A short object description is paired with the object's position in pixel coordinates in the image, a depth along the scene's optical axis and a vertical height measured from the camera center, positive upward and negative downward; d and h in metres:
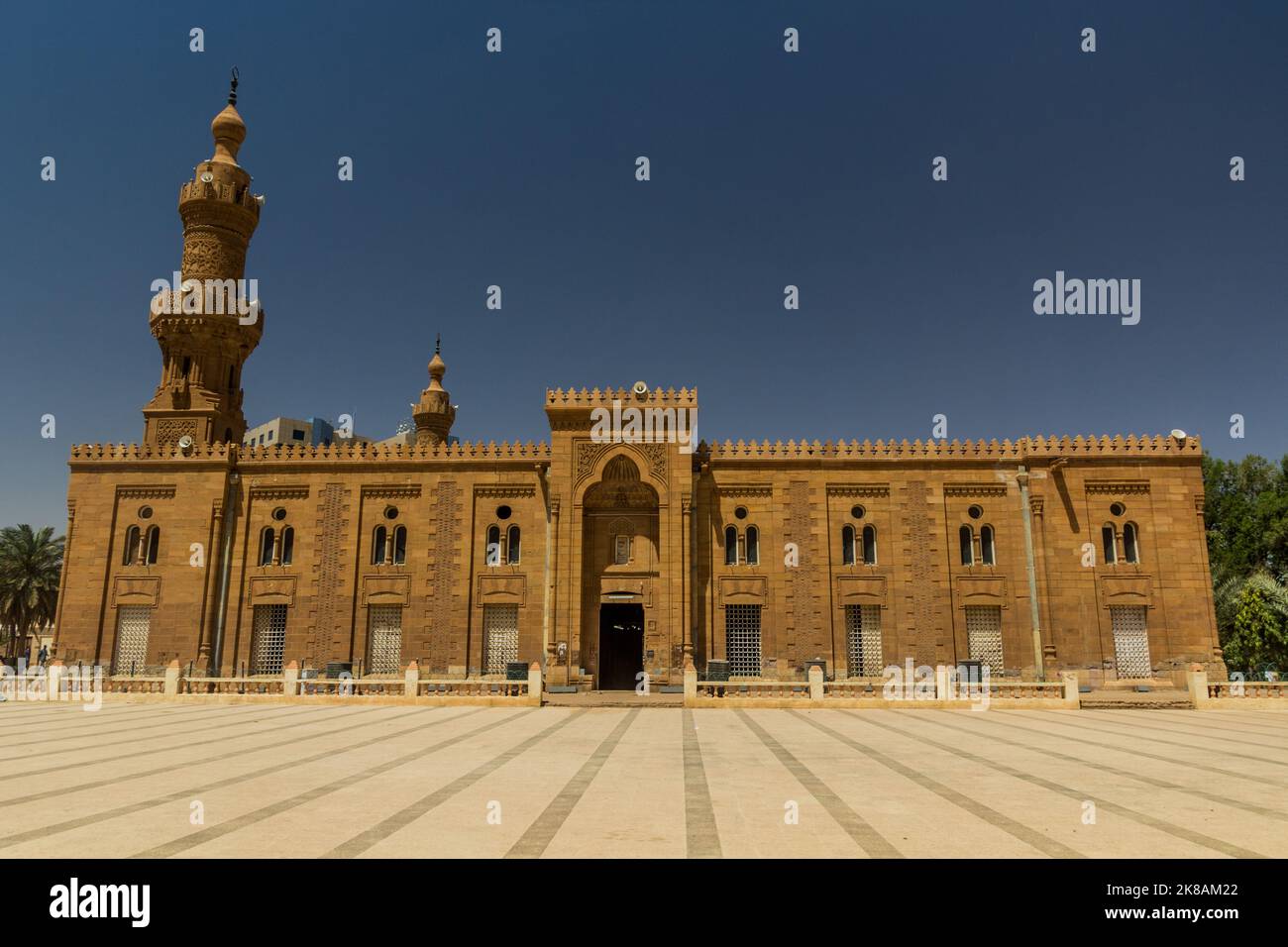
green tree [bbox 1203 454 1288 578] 36.78 +4.70
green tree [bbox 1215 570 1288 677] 29.22 -0.66
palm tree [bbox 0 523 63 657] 39.25 +1.22
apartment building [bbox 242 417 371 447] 91.56 +20.71
